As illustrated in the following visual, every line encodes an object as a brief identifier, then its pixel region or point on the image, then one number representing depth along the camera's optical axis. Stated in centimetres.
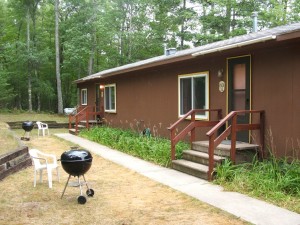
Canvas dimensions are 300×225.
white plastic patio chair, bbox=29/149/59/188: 593
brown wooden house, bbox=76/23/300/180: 647
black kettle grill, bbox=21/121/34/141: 1261
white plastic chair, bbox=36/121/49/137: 1450
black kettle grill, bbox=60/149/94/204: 502
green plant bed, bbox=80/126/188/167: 830
